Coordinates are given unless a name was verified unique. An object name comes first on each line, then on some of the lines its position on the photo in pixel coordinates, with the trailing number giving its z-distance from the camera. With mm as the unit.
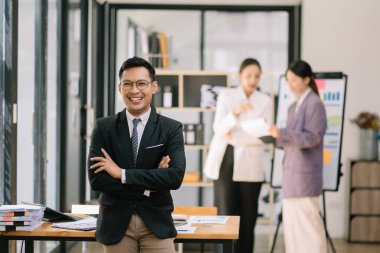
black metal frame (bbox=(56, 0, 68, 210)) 8335
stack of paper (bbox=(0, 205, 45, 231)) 4608
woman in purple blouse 7237
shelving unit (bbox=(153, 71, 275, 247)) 9452
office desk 4618
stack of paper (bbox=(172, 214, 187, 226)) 4993
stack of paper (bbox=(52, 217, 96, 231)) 4724
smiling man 4105
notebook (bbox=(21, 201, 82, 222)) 5027
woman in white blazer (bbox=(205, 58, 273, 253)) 7733
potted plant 10324
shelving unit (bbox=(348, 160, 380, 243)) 10170
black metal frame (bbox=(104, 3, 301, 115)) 11046
